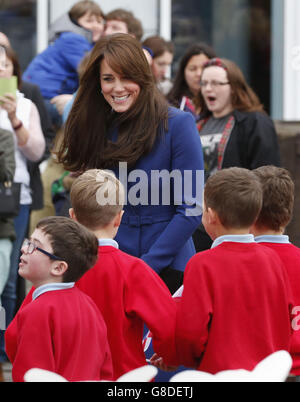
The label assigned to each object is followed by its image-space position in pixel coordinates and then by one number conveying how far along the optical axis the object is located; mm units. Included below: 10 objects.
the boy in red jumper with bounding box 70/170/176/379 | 6559
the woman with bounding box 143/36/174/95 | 13117
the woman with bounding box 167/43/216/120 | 12539
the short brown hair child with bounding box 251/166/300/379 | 7262
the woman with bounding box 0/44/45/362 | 10771
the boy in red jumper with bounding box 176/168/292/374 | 6418
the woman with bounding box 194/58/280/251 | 10742
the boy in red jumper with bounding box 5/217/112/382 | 5992
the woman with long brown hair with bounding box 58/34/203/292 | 7652
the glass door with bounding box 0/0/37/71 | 17187
